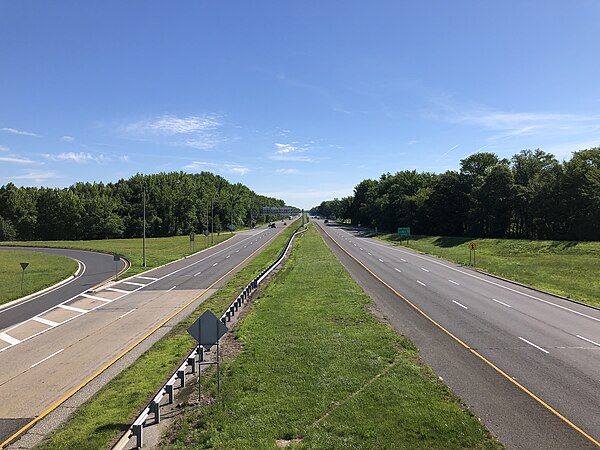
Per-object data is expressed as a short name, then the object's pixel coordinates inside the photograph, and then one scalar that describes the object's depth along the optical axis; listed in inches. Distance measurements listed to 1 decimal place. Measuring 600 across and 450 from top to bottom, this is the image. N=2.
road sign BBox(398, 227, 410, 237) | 3006.9
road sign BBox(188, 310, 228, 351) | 434.6
